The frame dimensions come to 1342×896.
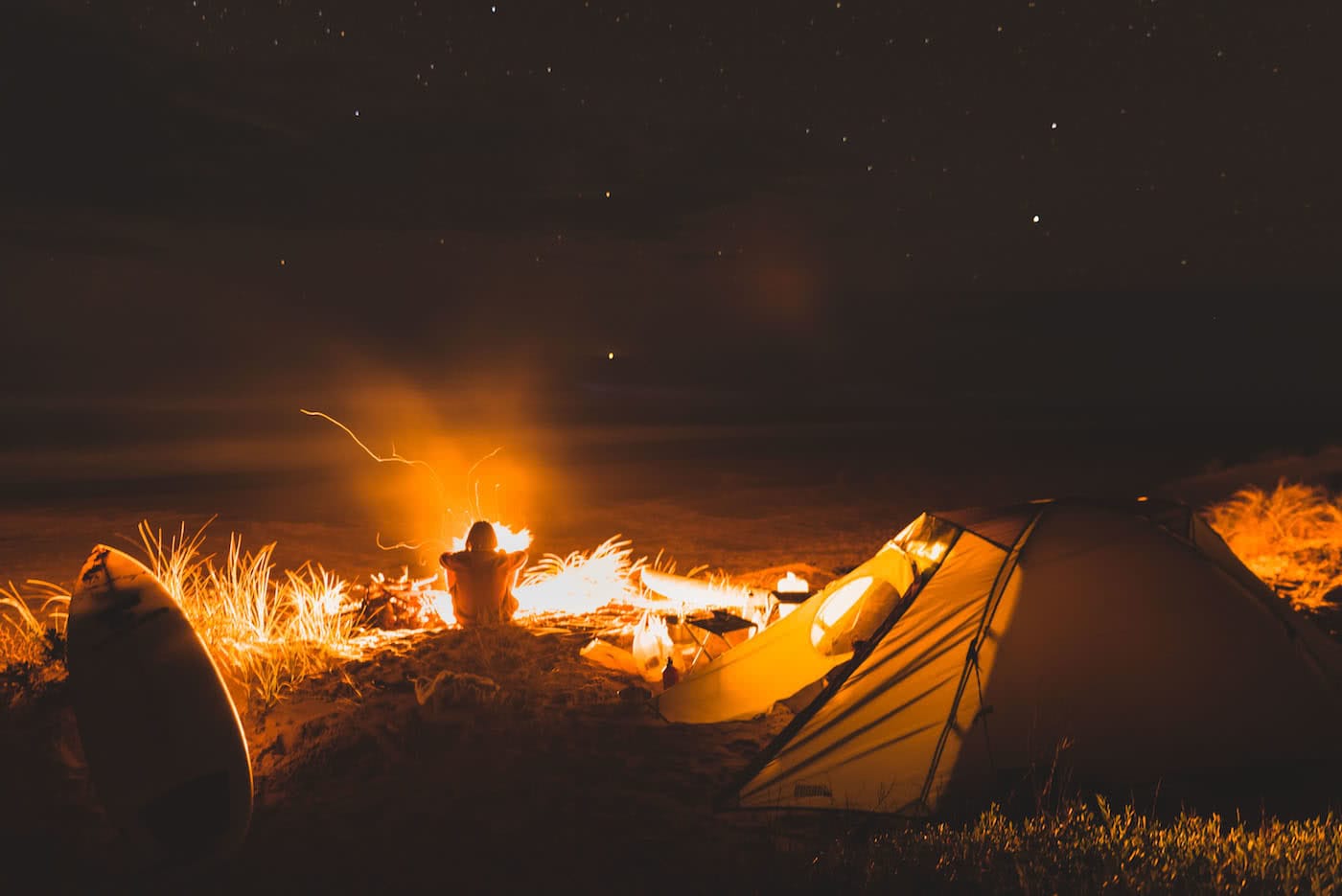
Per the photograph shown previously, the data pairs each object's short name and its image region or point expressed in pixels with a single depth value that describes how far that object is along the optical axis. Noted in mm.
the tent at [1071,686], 4160
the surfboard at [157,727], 3969
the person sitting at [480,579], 6953
